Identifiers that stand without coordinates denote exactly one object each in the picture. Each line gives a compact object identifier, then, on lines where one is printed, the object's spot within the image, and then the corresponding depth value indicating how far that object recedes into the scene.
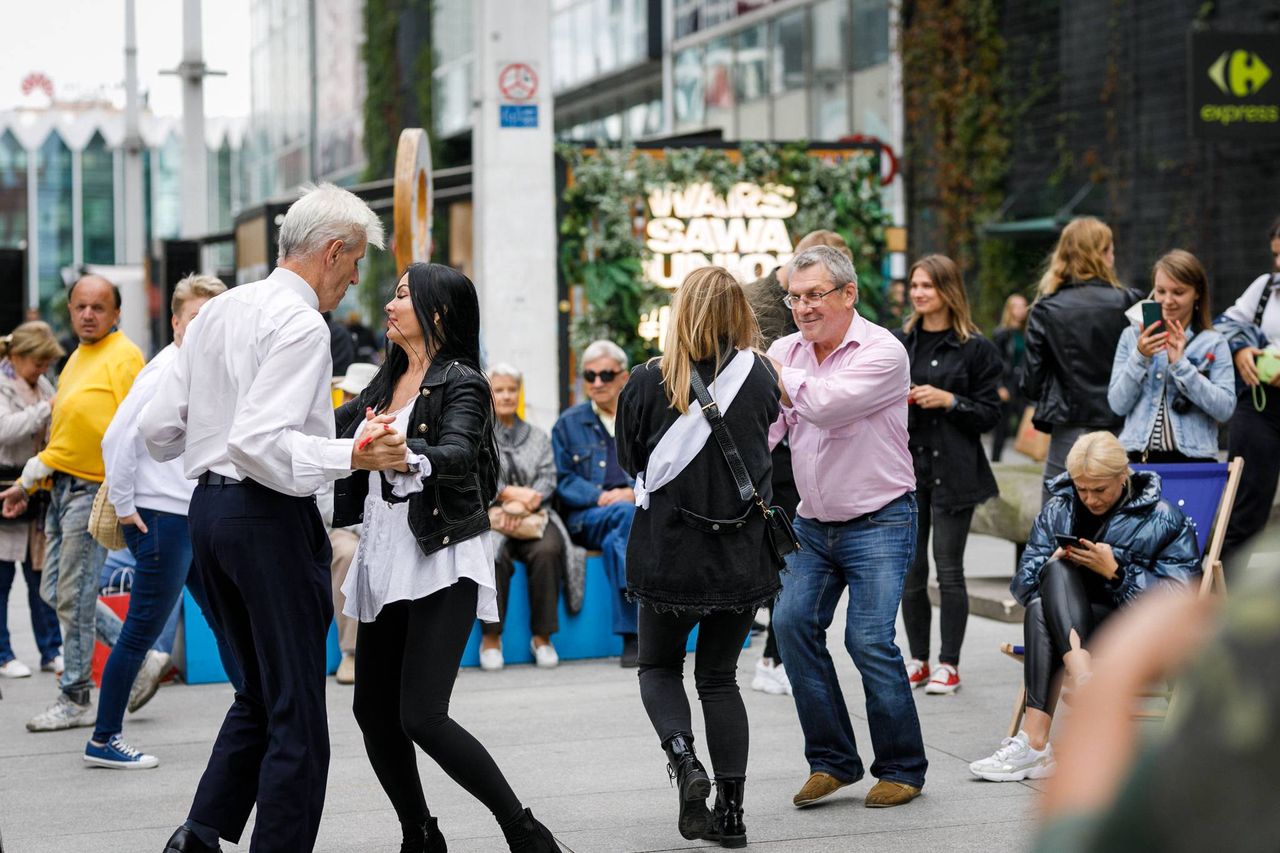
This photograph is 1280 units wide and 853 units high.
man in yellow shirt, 13.95
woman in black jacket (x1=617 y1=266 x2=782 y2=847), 9.84
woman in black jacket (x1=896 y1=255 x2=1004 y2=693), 14.64
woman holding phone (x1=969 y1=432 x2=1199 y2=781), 11.40
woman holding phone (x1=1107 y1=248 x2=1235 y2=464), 13.48
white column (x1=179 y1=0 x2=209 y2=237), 43.31
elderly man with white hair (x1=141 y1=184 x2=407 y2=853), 8.05
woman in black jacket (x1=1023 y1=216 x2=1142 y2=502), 14.75
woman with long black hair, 8.80
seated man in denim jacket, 17.30
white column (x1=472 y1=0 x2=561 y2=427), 23.28
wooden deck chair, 12.45
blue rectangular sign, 23.34
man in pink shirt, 10.80
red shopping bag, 15.61
